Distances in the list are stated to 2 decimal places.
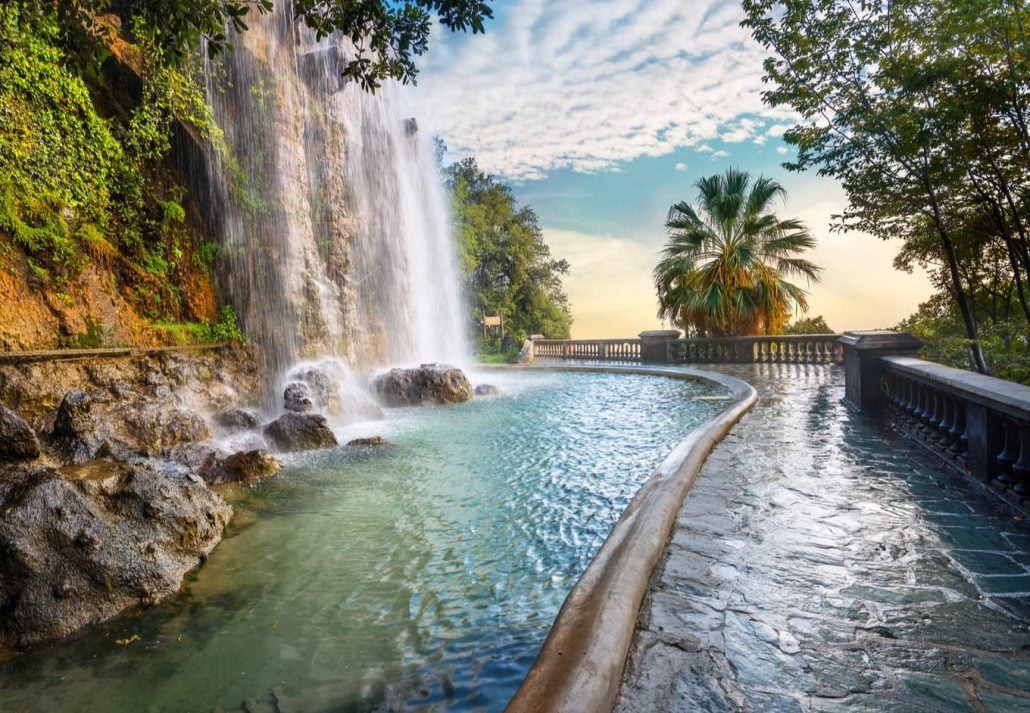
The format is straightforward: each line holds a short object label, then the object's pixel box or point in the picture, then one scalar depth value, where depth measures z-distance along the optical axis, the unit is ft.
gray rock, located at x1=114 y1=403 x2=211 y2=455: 25.36
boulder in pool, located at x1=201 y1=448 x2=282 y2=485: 21.43
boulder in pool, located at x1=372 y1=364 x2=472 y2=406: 42.14
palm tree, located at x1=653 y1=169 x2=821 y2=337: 62.80
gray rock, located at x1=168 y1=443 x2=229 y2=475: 22.76
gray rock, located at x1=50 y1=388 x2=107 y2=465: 21.42
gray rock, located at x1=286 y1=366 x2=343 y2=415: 37.06
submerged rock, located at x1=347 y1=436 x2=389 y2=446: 27.04
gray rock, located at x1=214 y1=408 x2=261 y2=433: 30.50
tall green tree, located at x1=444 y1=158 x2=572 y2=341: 103.86
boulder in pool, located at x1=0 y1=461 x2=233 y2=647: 10.89
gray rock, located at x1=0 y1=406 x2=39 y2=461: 18.04
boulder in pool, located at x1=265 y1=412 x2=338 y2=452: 27.14
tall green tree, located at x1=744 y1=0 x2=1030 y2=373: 20.66
